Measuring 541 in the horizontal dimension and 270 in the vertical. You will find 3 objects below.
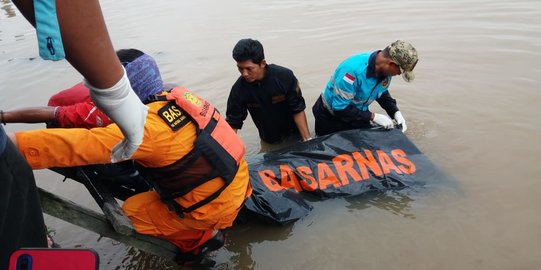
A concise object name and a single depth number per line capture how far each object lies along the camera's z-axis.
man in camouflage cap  3.45
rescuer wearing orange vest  1.68
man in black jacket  3.81
